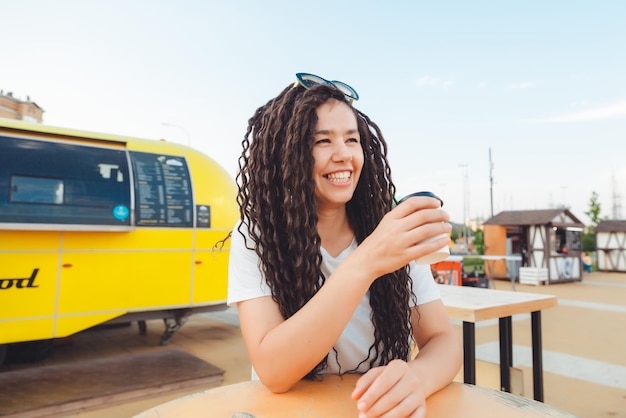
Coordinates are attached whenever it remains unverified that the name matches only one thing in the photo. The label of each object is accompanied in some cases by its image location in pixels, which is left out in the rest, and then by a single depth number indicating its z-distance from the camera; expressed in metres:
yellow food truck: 3.69
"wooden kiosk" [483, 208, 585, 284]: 13.01
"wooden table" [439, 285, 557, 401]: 2.36
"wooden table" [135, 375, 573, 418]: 1.08
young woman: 1.01
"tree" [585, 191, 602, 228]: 23.94
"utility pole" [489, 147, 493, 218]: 24.36
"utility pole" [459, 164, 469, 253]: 30.43
